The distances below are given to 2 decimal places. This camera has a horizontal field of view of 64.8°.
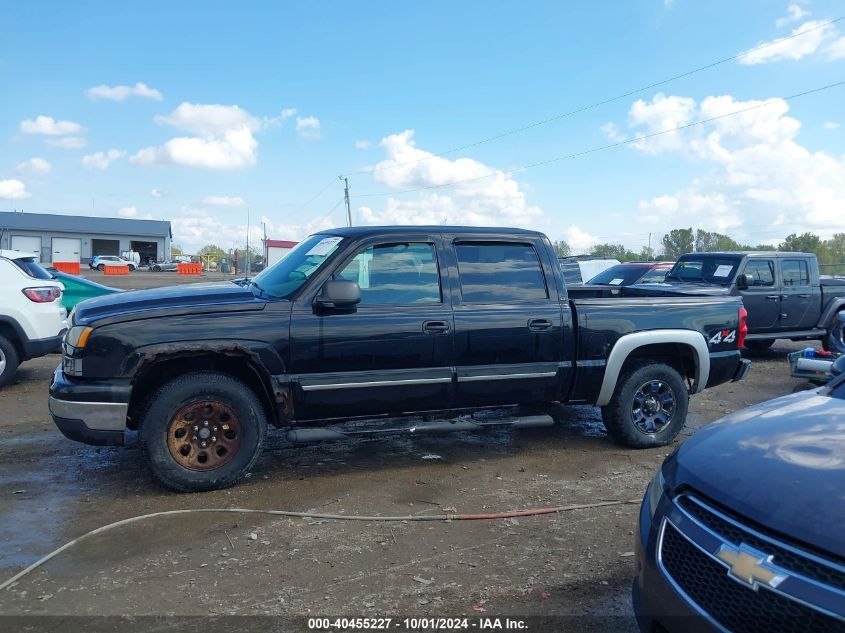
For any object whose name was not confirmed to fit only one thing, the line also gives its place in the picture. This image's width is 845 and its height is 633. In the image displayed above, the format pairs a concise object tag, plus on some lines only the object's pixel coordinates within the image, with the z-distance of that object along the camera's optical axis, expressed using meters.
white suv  8.41
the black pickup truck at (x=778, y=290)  11.23
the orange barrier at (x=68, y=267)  37.13
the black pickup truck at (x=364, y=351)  4.65
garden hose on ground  4.37
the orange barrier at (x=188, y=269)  51.80
